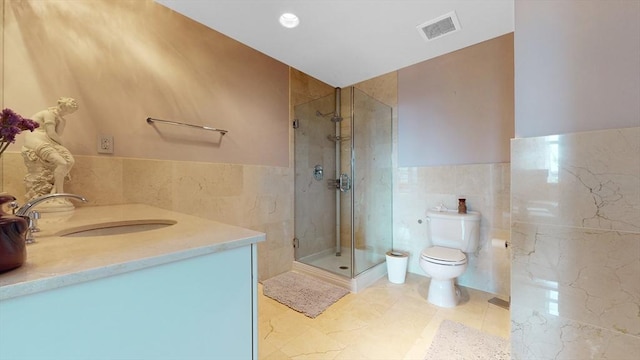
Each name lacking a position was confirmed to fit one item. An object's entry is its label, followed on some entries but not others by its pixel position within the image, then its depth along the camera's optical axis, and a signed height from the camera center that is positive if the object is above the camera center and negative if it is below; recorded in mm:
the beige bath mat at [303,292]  1928 -1009
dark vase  426 -116
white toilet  1880 -612
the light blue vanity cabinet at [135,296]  420 -250
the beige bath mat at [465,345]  1395 -1019
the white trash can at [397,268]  2350 -874
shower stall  2594 -98
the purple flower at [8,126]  621 +137
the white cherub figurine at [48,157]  1145 +101
